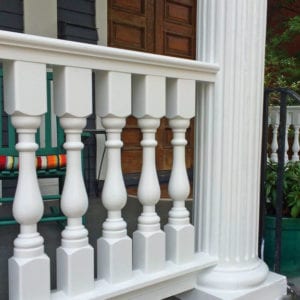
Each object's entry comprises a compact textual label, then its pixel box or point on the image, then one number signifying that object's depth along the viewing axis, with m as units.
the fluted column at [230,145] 1.45
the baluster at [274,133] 3.11
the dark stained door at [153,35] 3.76
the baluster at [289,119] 3.40
